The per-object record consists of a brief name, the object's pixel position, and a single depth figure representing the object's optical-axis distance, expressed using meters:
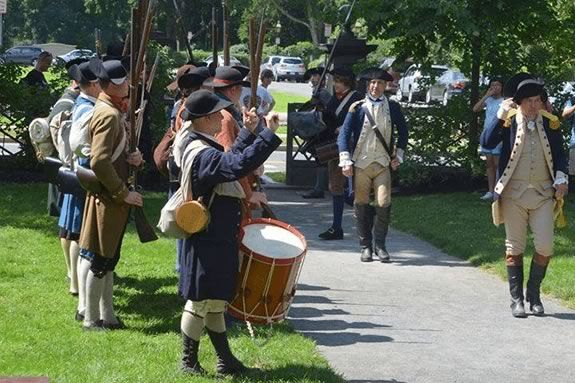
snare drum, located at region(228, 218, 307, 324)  9.95
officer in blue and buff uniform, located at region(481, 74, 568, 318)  12.89
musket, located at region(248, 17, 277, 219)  10.28
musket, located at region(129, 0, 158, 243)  10.47
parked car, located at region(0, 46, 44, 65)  78.02
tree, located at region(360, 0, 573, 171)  21.84
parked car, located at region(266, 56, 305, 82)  92.34
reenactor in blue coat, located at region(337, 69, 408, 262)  16.08
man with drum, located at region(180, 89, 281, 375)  9.43
